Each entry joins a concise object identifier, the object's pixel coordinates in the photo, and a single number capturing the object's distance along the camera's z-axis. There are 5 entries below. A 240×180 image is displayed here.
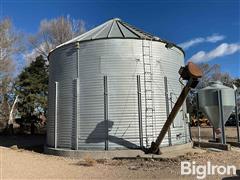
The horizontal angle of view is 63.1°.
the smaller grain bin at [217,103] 11.19
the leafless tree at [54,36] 27.49
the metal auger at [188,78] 7.13
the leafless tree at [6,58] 24.94
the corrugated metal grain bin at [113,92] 9.72
